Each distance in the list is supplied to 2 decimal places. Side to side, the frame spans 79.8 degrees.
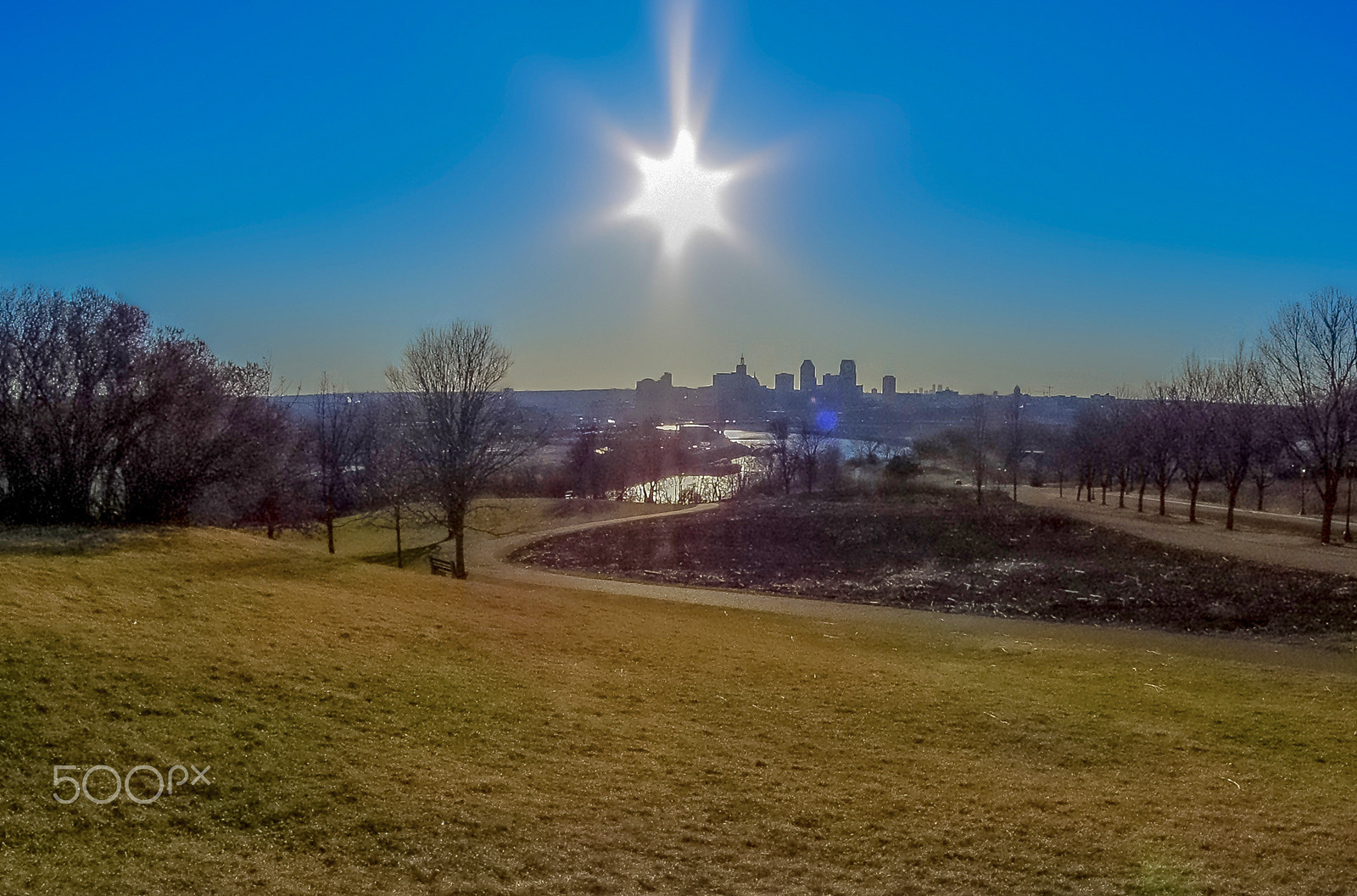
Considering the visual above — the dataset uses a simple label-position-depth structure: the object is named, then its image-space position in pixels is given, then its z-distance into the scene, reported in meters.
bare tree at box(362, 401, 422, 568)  27.89
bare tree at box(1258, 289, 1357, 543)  31.03
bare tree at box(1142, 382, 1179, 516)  42.59
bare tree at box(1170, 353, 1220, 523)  40.06
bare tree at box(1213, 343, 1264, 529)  37.12
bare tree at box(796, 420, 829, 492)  65.12
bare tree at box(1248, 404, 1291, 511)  35.16
